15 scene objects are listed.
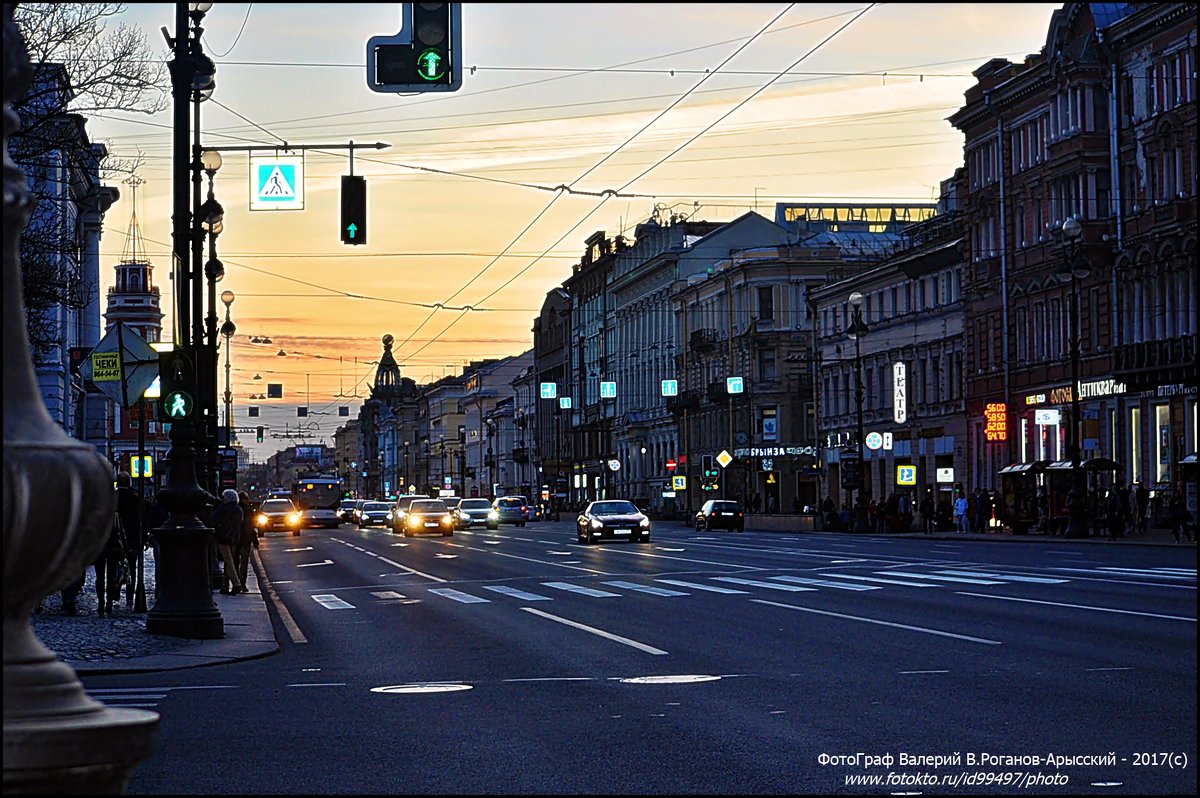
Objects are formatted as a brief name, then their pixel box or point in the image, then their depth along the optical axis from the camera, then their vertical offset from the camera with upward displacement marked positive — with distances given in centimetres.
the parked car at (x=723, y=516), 8006 -152
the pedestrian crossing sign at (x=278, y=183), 2930 +483
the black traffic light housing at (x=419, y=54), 1689 +396
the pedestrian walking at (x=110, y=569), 2472 -109
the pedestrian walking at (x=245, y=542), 3253 -95
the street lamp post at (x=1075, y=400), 5312 +220
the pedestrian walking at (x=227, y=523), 3012 -57
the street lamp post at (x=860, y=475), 7162 +15
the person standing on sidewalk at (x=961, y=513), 6756 -130
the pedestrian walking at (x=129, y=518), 2683 -43
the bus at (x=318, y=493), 12875 -42
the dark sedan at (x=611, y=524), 5897 -134
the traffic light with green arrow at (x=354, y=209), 2470 +370
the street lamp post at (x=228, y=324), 5716 +516
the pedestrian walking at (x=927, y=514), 7044 -138
